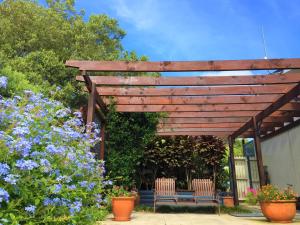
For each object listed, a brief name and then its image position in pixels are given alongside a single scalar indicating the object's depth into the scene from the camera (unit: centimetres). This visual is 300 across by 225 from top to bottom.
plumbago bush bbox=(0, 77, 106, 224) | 137
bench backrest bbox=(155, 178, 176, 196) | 635
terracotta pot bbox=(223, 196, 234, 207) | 710
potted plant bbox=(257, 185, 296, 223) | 393
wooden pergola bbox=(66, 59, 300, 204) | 364
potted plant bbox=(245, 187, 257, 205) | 431
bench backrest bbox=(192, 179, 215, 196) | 640
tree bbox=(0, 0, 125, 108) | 812
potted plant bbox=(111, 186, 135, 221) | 404
